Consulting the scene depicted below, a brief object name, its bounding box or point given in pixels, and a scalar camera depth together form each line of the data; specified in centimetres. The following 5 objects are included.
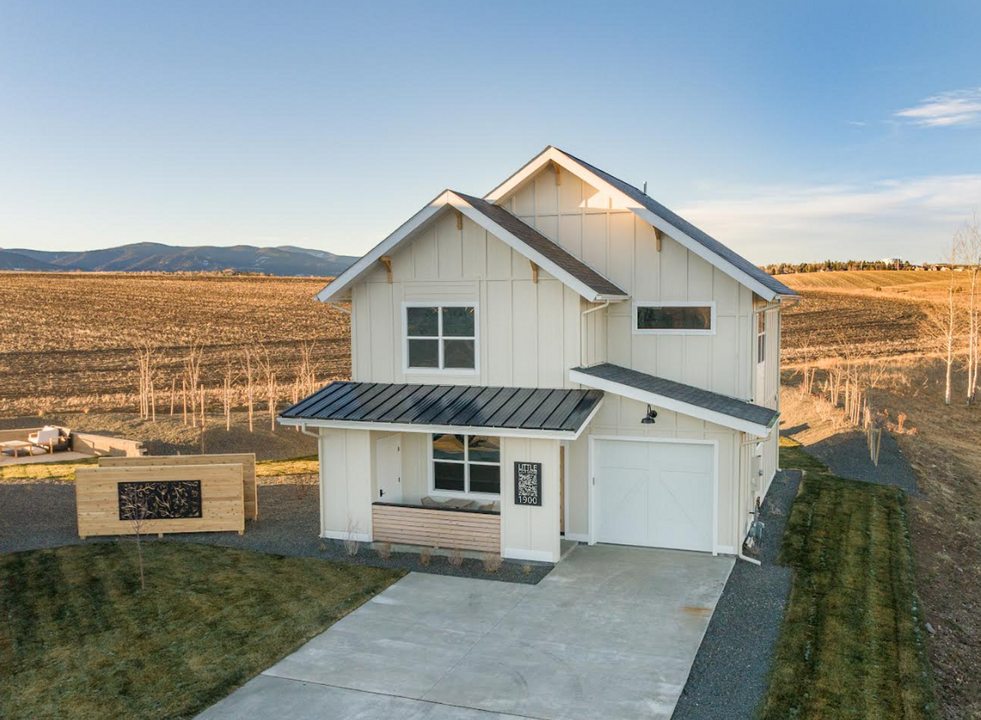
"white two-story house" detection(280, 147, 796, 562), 1371
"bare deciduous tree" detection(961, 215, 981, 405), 3284
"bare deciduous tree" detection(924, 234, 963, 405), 3175
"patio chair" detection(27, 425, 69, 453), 2453
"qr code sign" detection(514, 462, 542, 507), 1345
